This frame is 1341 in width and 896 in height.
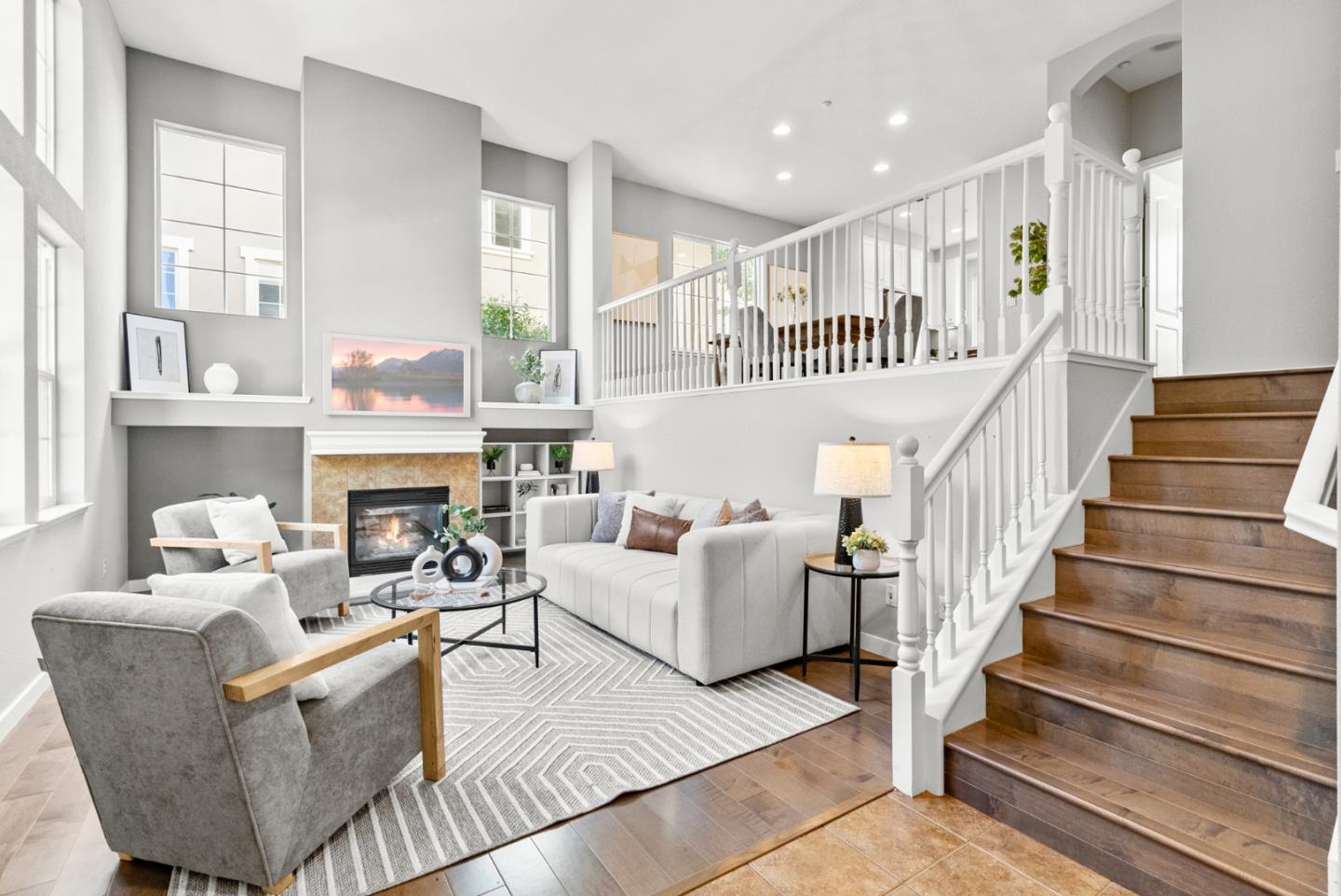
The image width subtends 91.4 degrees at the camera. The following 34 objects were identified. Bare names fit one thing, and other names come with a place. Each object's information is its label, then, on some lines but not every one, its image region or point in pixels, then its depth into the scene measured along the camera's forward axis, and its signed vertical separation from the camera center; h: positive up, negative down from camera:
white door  5.13 +1.42
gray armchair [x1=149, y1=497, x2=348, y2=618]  3.76 -0.70
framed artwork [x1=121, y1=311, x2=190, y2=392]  4.64 +0.64
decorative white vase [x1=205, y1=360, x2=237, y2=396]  4.93 +0.47
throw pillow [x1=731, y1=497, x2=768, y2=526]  3.59 -0.39
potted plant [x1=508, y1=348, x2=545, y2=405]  6.25 +0.65
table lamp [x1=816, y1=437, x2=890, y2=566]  3.09 -0.13
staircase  1.68 -0.79
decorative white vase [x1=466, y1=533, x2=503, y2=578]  3.40 -0.56
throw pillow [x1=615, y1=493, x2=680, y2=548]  4.38 -0.43
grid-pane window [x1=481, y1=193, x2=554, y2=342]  6.53 +1.79
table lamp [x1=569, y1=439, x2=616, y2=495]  5.50 -0.11
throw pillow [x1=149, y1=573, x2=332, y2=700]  1.76 -0.42
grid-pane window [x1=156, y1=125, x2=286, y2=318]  5.08 +1.75
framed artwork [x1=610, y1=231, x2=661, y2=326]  7.07 +1.98
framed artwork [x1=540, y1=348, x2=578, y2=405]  6.49 +0.65
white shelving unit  6.23 -0.44
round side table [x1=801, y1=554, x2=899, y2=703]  2.99 -0.67
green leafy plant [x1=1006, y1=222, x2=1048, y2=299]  3.36 +1.00
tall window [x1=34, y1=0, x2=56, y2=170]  3.42 +1.92
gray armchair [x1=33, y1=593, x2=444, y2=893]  1.53 -0.74
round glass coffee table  3.04 -0.74
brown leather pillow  4.07 -0.56
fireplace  5.33 -0.69
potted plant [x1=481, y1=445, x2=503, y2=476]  6.20 -0.13
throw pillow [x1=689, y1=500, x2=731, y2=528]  3.72 -0.42
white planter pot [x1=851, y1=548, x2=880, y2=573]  3.04 -0.54
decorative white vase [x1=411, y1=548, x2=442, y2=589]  3.36 -0.66
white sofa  3.01 -0.78
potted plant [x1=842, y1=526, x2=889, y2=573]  3.04 -0.48
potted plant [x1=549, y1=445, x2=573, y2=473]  6.48 -0.10
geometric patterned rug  1.88 -1.16
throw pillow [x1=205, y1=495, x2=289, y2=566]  3.93 -0.50
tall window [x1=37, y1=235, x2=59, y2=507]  3.45 +0.37
